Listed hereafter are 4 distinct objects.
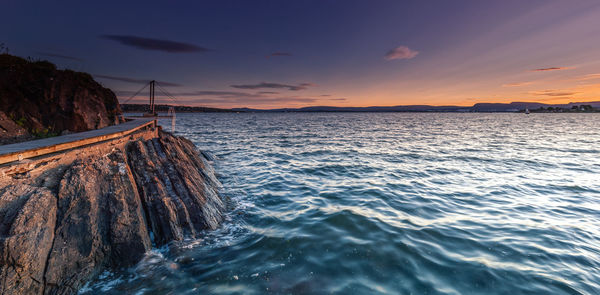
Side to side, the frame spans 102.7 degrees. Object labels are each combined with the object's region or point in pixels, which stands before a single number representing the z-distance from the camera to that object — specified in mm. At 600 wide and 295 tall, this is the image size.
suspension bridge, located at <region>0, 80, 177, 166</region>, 4973
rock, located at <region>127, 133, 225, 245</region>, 6094
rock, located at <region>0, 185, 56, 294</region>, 3732
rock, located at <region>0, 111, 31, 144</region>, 9799
